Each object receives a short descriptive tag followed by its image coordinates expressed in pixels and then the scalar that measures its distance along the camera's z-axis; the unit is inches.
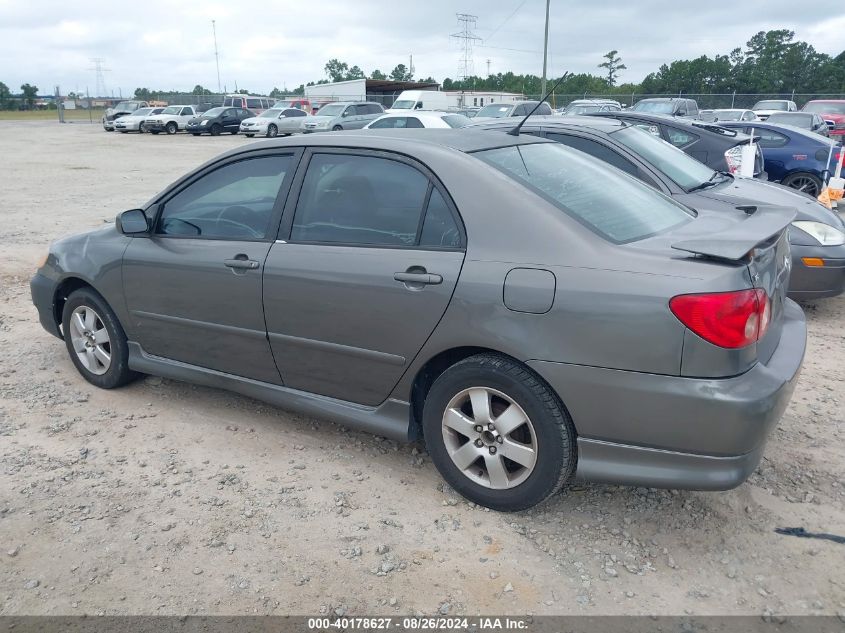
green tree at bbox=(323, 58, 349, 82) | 4424.2
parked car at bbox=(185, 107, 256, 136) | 1384.1
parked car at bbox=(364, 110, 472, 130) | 699.4
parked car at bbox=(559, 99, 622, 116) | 850.0
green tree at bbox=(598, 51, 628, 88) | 3486.7
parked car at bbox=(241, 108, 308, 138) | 1268.2
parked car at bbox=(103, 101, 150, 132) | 1526.8
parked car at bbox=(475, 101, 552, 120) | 942.4
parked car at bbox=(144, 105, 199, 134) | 1422.2
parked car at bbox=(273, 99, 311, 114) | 1513.2
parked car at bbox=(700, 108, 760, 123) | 904.5
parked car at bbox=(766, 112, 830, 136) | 712.4
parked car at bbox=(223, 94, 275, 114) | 1708.9
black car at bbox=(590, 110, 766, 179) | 317.4
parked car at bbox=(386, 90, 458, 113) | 1259.8
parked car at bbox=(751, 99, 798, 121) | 1163.5
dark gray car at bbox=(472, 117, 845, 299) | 226.7
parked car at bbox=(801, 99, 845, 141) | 887.5
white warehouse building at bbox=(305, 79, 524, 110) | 1898.4
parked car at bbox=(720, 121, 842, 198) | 420.4
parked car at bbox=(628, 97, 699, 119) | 765.3
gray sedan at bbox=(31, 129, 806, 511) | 106.3
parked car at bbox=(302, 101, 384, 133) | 1060.5
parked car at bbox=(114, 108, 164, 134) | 1432.1
